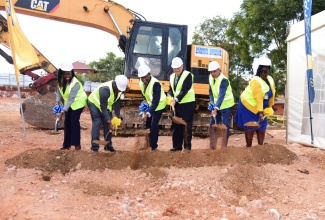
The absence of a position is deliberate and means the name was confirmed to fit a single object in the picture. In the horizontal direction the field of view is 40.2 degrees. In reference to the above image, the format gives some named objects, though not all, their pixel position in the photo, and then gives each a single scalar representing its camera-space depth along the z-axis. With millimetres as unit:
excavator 10930
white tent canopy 8477
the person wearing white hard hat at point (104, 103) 7352
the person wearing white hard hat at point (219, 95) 7539
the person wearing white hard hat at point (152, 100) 7562
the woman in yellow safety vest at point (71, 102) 7416
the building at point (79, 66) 39212
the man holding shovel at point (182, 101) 7613
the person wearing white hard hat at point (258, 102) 7320
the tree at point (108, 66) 37281
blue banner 7664
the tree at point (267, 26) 16891
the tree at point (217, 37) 25297
